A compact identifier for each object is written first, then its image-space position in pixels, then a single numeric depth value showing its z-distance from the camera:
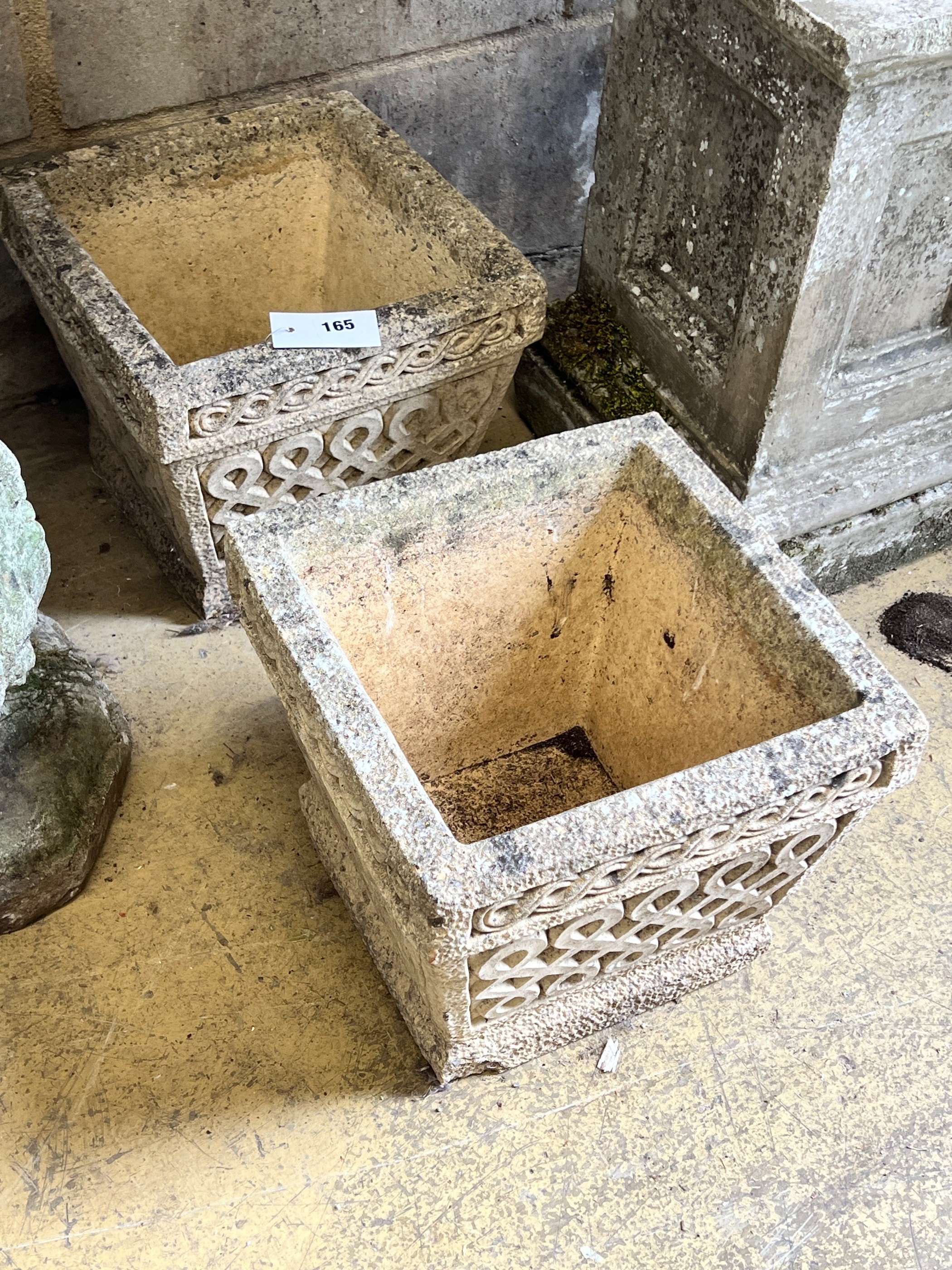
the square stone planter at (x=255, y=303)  2.02
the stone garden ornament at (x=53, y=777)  1.88
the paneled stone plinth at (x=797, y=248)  1.85
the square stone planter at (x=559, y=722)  1.41
